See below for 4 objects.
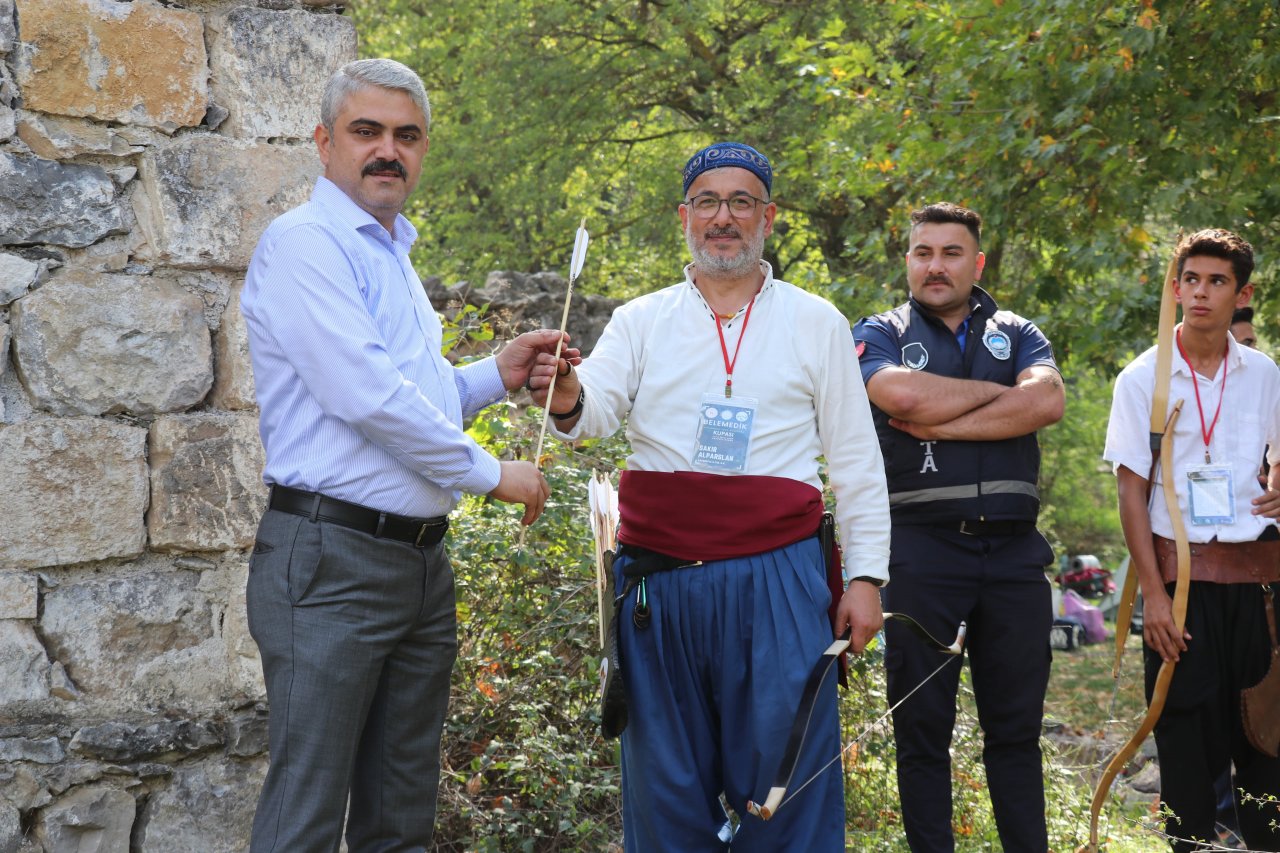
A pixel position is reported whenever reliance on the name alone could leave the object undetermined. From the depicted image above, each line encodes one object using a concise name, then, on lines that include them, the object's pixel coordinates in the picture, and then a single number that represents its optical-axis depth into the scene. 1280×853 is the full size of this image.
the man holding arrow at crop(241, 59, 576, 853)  2.62
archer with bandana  3.01
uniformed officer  3.82
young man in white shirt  4.06
